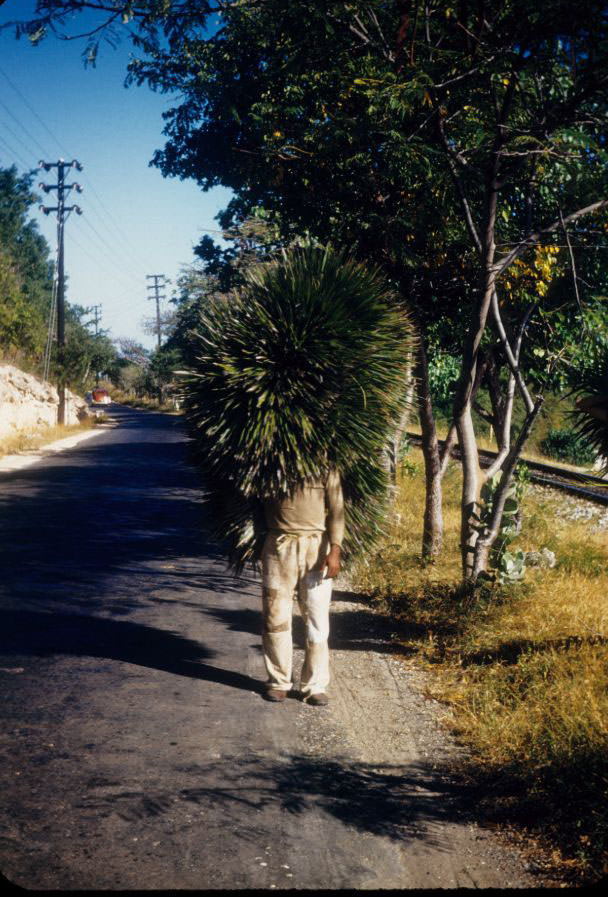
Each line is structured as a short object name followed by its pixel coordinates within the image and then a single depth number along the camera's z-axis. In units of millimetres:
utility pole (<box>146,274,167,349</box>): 82700
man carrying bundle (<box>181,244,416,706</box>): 5133
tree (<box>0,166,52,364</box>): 72062
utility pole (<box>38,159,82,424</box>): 39772
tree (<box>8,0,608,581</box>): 6379
